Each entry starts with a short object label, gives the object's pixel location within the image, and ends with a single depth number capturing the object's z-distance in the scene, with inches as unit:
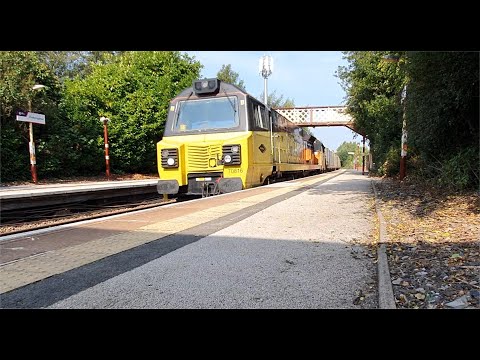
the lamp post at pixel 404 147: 416.7
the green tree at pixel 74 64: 1367.6
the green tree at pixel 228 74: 1721.2
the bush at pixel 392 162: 624.8
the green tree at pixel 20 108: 673.6
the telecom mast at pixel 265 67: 984.1
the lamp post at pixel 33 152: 600.8
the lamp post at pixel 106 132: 806.7
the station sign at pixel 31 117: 554.1
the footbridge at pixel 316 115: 1254.9
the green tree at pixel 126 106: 866.8
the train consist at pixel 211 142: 379.6
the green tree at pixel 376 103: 637.2
